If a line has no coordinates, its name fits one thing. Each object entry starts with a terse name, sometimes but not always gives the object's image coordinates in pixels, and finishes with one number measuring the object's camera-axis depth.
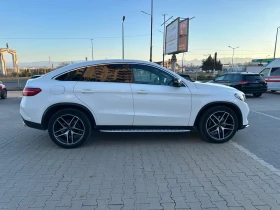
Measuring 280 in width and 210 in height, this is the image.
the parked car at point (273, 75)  14.64
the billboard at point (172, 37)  26.65
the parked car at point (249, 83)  13.02
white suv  4.30
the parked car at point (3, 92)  12.85
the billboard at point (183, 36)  24.61
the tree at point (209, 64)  81.50
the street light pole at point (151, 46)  29.39
